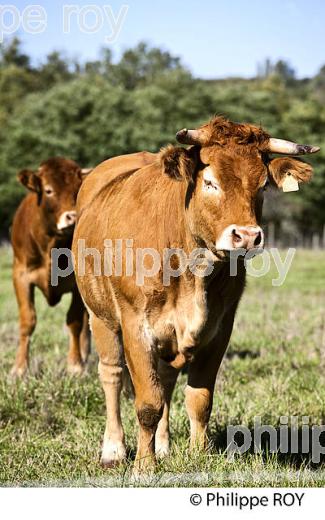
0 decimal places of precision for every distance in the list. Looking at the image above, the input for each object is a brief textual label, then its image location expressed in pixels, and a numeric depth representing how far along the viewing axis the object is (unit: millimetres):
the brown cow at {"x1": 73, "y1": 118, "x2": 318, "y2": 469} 9258
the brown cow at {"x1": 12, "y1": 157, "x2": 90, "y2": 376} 17922
